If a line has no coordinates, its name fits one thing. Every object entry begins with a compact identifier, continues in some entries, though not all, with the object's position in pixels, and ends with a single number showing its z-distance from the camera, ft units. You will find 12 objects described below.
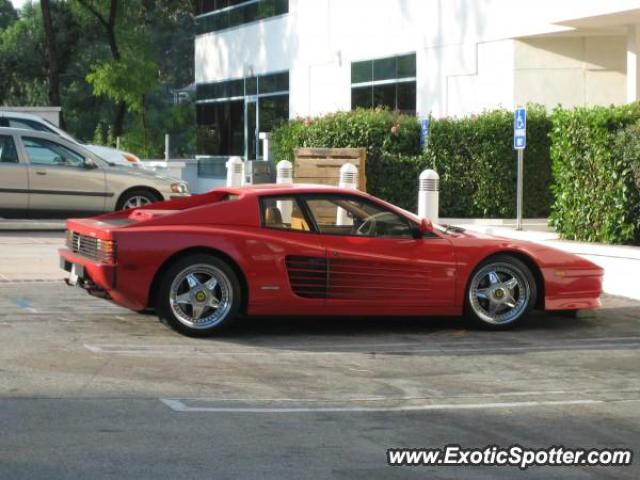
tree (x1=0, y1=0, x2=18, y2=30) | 252.42
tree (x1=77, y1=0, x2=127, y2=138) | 158.51
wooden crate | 77.82
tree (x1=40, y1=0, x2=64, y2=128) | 146.72
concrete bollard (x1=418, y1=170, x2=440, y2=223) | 60.44
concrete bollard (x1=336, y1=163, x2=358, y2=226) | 69.00
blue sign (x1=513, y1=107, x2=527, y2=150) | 65.36
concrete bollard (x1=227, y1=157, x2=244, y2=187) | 80.03
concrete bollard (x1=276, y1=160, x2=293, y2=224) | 75.05
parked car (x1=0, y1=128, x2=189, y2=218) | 67.67
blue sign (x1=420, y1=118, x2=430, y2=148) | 79.51
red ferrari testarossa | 36.86
